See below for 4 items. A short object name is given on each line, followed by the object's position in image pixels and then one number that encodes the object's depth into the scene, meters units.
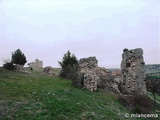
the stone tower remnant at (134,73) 10.11
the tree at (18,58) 17.27
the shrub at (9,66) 12.68
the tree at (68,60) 15.34
